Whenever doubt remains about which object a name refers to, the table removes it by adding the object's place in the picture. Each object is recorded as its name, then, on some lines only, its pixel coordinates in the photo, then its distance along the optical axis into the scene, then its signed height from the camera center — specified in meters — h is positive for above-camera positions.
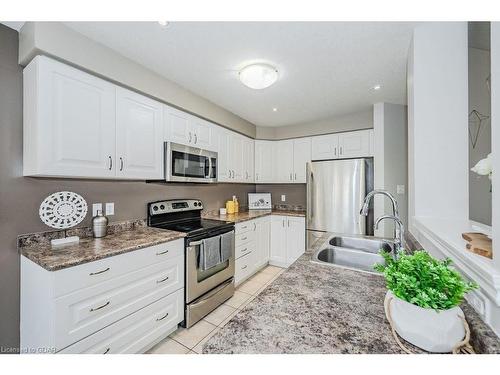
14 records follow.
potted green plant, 0.56 -0.32
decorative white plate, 1.57 -0.18
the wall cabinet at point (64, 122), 1.37 +0.47
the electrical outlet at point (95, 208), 1.82 -0.18
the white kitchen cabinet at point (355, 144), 2.96 +0.64
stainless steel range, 1.94 -0.67
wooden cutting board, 0.70 -0.20
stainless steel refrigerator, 2.74 -0.09
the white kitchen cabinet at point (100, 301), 1.20 -0.75
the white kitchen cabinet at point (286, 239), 3.23 -0.82
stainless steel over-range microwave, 2.16 +0.27
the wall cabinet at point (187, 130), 2.21 +0.67
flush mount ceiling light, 1.78 +0.98
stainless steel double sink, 1.43 -0.47
